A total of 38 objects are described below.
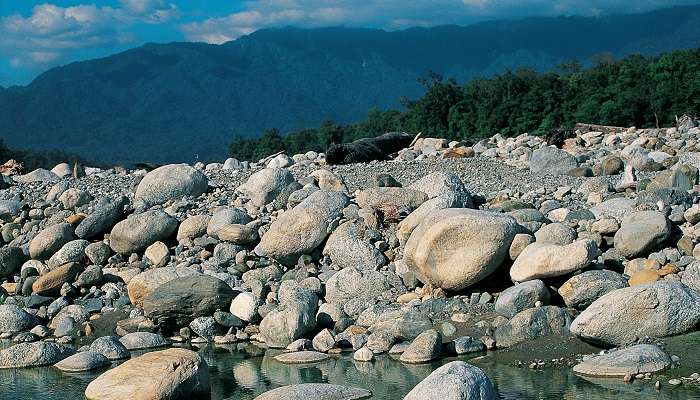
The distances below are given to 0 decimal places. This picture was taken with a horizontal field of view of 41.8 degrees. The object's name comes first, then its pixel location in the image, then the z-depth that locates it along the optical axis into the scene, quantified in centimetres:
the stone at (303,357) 1225
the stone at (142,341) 1369
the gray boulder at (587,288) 1265
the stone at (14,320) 1533
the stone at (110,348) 1287
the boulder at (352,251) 1535
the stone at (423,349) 1168
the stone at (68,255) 1816
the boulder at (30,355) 1280
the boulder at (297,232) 1614
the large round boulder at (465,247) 1322
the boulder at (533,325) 1205
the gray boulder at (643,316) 1118
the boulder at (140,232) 1791
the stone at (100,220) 1878
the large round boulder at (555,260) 1280
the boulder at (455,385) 832
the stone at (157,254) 1738
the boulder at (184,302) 1423
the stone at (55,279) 1691
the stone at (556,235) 1408
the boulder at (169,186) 2028
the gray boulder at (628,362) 1020
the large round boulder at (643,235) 1381
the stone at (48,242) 1856
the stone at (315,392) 974
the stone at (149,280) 1545
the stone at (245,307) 1429
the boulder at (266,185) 1875
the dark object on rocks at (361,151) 2361
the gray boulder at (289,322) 1313
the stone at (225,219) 1753
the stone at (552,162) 2033
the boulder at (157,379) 1005
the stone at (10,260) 1848
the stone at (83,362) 1234
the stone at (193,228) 1789
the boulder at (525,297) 1261
